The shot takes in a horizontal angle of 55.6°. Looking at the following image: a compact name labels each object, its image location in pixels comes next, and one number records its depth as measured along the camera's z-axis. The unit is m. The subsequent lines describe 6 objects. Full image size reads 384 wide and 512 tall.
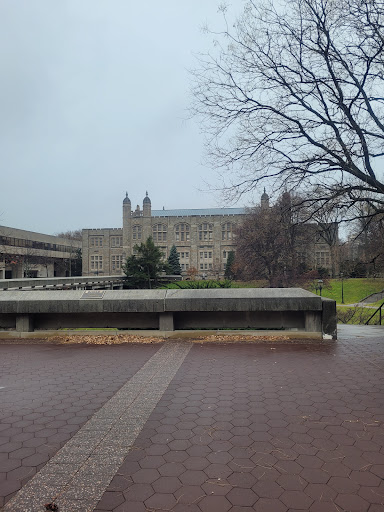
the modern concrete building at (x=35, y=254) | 52.22
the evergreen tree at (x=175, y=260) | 75.09
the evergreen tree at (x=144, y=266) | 50.09
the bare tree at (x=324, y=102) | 7.98
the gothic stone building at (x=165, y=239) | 88.06
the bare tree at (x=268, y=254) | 37.44
